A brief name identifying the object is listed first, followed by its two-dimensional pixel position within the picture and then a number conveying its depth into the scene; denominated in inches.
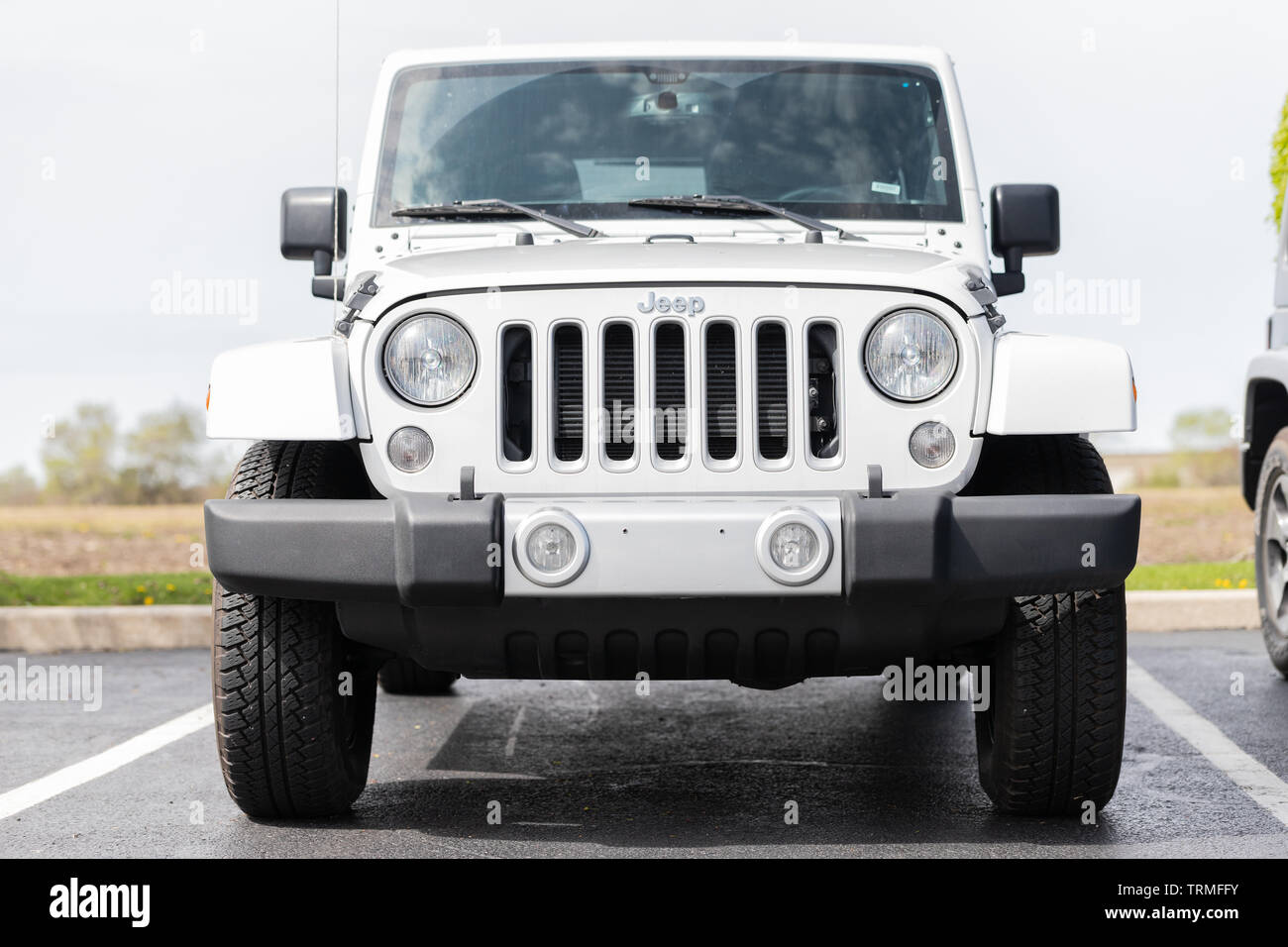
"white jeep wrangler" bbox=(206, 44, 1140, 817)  142.4
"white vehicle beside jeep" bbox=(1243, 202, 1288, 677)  267.4
